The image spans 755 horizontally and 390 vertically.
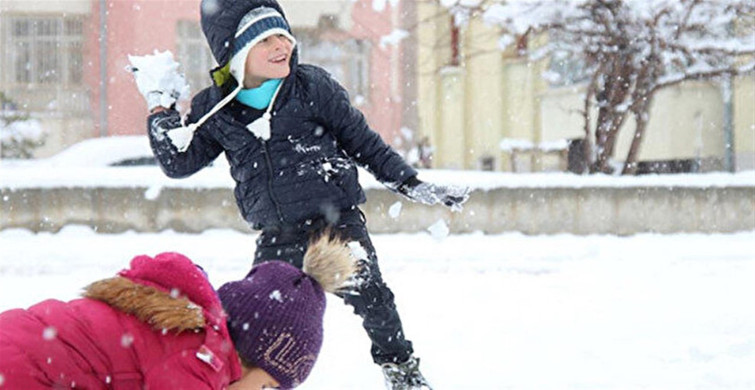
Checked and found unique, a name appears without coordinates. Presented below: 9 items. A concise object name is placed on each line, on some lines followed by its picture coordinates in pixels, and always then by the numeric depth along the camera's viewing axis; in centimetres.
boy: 708
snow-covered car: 2528
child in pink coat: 417
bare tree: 2361
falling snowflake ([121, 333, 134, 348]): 420
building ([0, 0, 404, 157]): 3886
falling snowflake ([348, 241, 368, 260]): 719
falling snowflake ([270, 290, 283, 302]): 444
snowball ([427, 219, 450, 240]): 902
